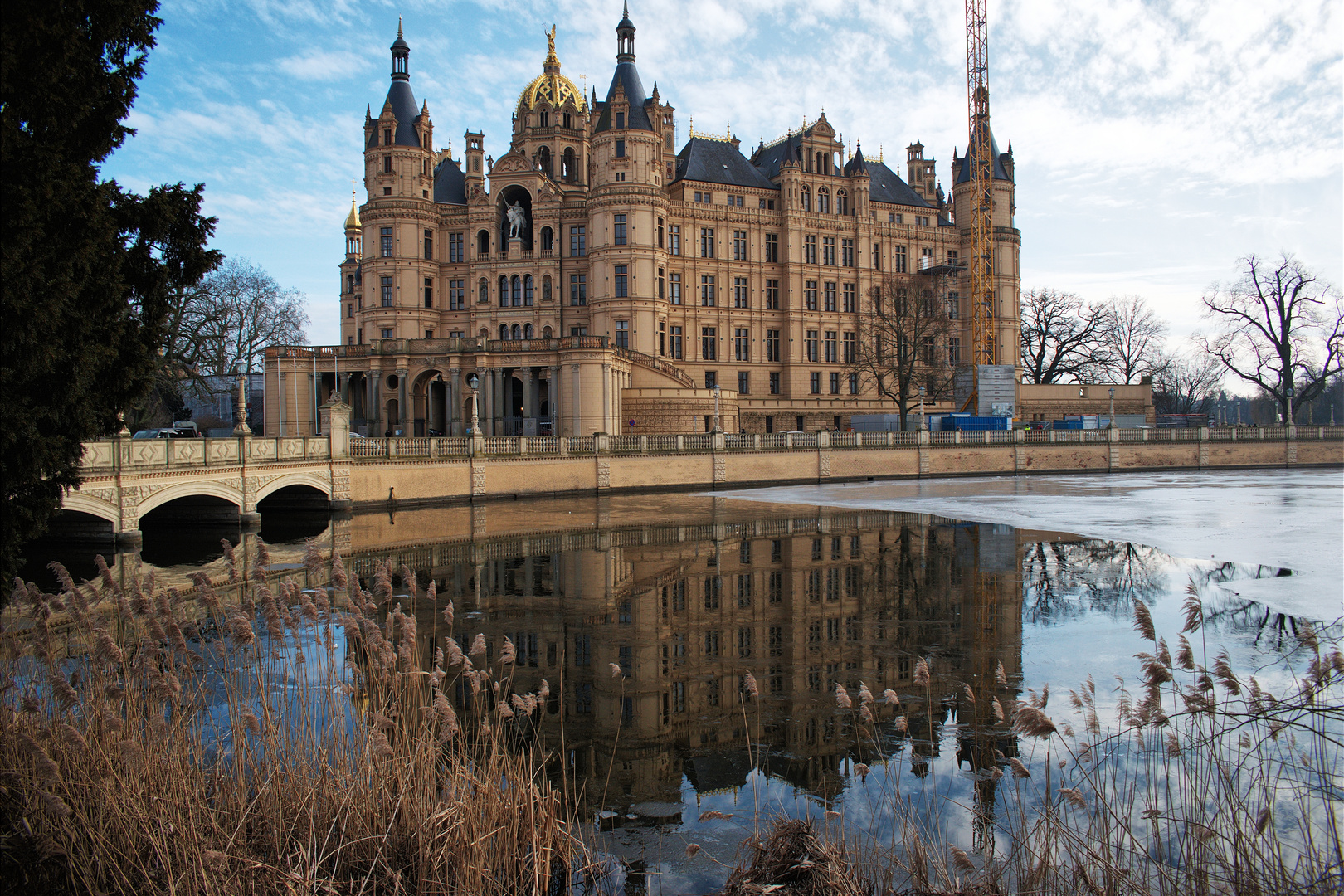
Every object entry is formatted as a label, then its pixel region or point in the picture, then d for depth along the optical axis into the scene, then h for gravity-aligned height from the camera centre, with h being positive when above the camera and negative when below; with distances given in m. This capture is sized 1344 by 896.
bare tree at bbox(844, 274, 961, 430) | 54.53 +6.46
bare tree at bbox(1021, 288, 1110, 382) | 71.19 +8.05
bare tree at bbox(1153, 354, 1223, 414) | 79.56 +4.30
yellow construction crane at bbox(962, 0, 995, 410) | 63.53 +14.62
